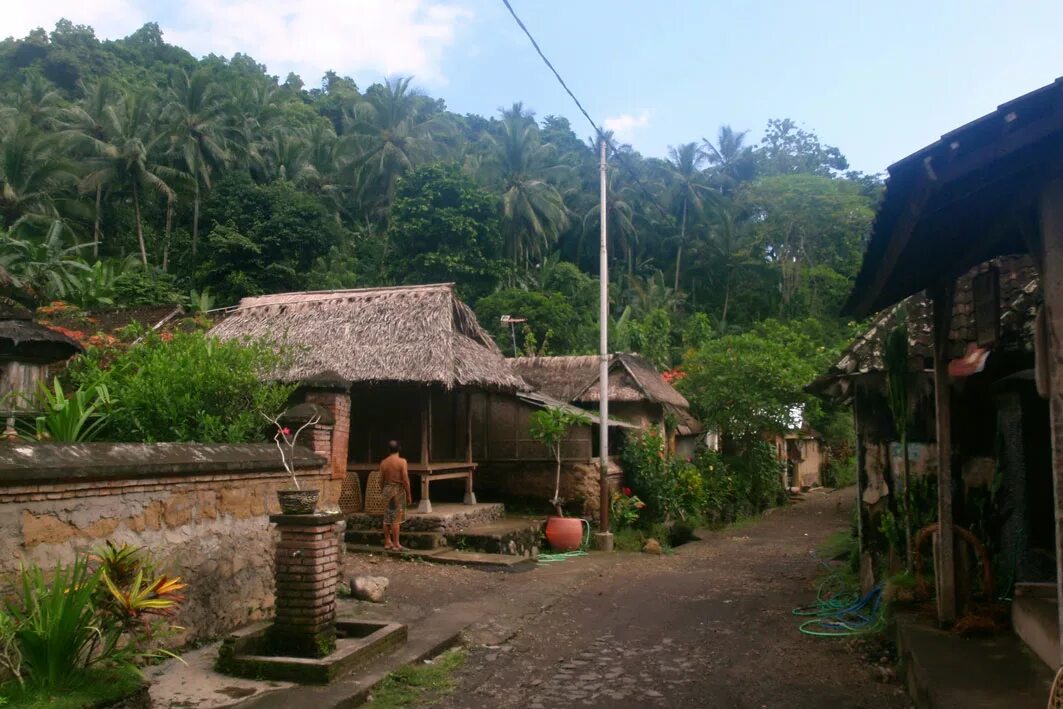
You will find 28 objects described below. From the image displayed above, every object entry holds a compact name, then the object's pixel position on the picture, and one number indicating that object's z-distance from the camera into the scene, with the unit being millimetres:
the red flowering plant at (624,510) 16516
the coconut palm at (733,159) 50062
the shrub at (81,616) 4305
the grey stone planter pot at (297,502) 6254
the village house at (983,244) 3291
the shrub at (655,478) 18000
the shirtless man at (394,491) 12336
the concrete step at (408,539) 12828
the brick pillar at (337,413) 9547
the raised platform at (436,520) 13125
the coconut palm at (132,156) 32406
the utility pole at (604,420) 14742
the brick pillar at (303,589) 6074
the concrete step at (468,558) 12031
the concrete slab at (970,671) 4391
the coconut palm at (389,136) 41188
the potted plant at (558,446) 14453
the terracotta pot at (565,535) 14438
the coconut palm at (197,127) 35281
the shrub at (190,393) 8117
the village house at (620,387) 20078
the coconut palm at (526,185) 39500
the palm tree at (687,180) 45906
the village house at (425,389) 14062
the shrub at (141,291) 26922
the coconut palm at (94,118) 33688
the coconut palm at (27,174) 28594
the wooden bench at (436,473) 13836
